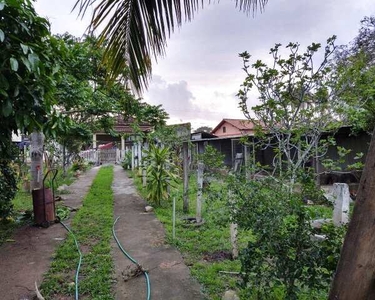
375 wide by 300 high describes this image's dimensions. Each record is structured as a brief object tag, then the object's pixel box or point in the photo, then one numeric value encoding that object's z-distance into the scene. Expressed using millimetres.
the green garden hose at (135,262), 3031
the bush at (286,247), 2061
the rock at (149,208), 6895
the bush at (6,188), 5465
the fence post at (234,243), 3850
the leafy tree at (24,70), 2441
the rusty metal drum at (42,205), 5508
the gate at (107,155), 24217
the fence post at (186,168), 6523
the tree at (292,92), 3461
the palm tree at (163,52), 1274
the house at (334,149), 8062
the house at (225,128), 24817
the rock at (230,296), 2749
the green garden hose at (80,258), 3077
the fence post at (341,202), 3992
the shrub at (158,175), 7227
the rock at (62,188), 9691
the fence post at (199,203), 5324
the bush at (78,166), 15428
